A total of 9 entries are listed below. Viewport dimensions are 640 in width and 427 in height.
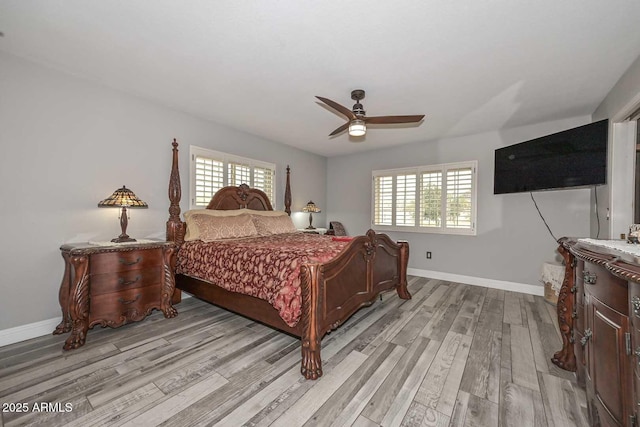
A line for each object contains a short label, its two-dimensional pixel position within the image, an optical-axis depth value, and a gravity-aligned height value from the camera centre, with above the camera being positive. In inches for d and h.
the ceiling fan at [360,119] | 105.7 +40.1
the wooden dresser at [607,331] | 39.0 -20.8
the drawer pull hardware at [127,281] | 100.8 -27.2
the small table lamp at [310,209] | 208.4 +4.0
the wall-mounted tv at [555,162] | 111.0 +27.4
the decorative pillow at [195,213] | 132.2 -1.5
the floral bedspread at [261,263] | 82.7 -19.3
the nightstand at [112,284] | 89.8 -27.9
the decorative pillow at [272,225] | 155.7 -7.0
